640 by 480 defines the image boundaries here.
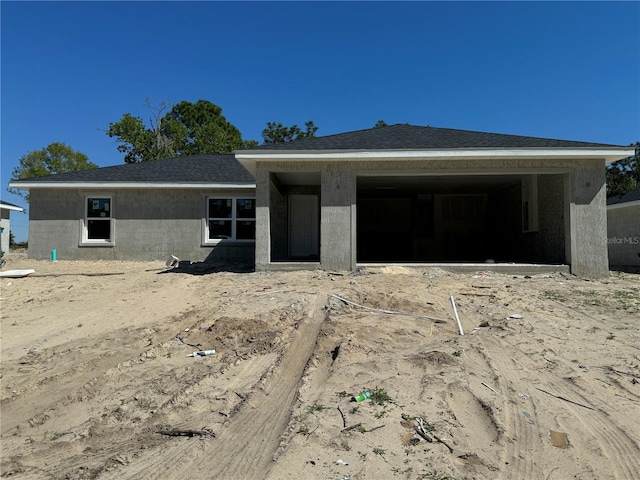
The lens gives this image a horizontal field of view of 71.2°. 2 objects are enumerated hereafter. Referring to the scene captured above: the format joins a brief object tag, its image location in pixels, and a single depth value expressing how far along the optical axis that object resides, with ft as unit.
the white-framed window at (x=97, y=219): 53.62
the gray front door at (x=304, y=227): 55.11
